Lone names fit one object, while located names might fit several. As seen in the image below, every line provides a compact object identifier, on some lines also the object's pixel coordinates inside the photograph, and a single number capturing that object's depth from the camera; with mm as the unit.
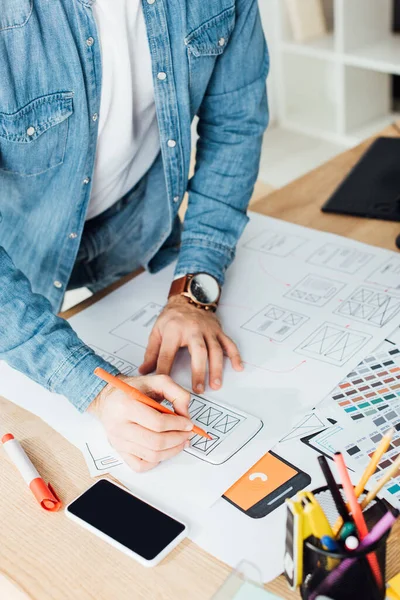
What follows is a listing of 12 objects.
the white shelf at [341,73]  3408
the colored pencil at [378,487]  675
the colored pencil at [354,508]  675
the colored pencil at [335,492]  685
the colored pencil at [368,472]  685
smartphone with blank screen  807
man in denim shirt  1023
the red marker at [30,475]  881
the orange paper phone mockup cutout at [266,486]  844
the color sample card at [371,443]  858
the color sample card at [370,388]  968
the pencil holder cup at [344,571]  655
